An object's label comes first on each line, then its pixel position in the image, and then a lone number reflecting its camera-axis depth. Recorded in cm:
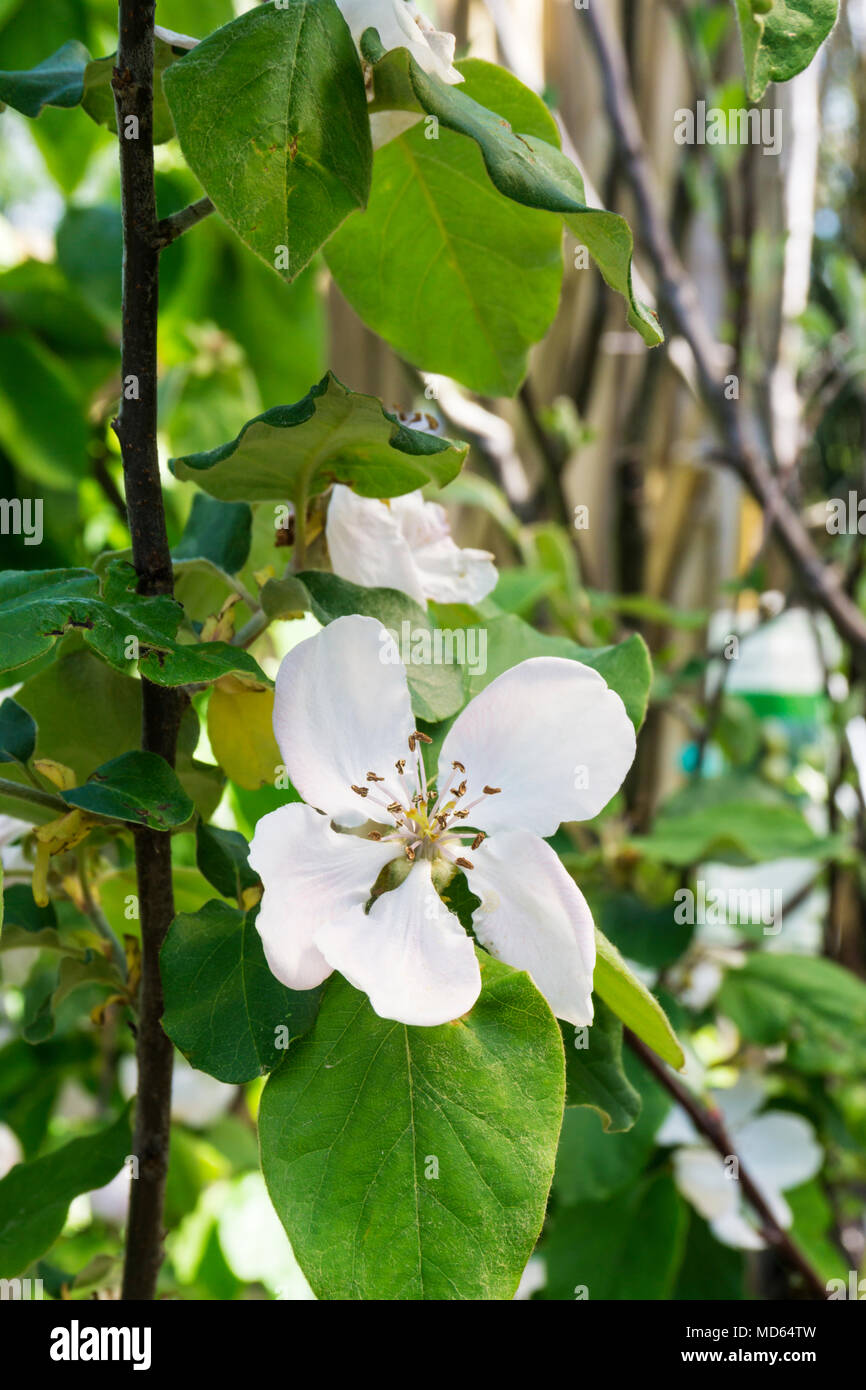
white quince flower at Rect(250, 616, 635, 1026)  25
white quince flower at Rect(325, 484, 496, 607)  33
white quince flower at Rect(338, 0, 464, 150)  26
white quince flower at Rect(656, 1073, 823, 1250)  69
